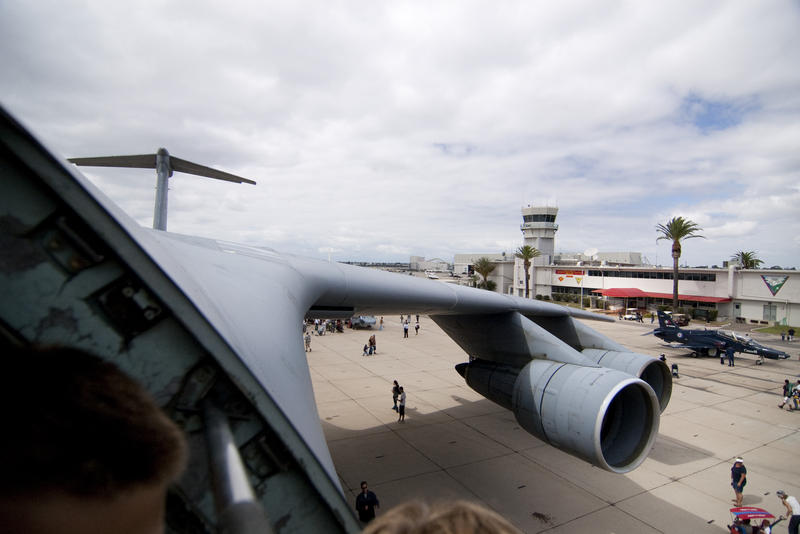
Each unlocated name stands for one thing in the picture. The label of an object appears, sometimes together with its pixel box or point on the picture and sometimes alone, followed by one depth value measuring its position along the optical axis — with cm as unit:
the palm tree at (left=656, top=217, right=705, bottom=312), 3869
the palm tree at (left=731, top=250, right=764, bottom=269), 5616
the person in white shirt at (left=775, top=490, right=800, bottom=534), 676
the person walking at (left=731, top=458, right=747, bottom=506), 771
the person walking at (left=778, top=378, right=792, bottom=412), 1420
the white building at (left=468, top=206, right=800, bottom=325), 3984
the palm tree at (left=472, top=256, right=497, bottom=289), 5528
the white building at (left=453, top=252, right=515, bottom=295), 6512
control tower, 7038
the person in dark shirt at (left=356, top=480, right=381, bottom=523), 642
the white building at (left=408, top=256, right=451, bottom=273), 15350
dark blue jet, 2211
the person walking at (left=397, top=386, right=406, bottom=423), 1141
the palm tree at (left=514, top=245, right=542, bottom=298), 5275
